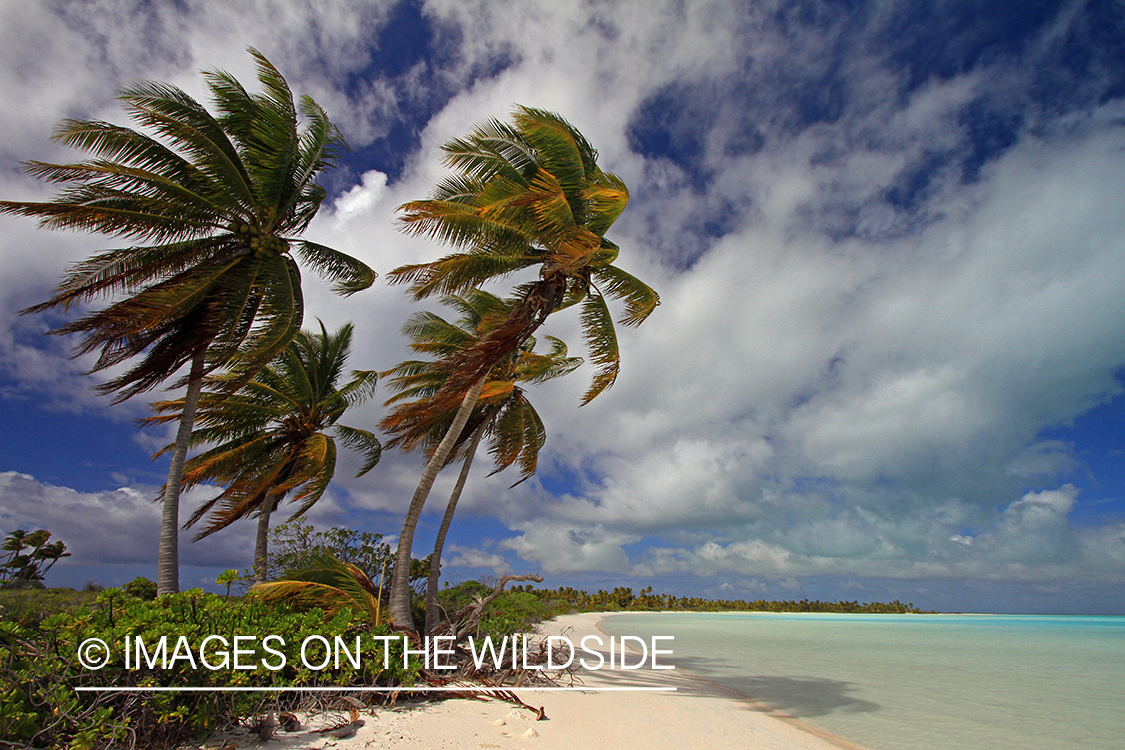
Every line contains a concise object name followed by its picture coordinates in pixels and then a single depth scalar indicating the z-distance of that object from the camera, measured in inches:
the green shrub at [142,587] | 607.8
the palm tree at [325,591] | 315.0
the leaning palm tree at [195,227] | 344.8
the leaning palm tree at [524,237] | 335.0
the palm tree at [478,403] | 417.1
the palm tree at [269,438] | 516.4
